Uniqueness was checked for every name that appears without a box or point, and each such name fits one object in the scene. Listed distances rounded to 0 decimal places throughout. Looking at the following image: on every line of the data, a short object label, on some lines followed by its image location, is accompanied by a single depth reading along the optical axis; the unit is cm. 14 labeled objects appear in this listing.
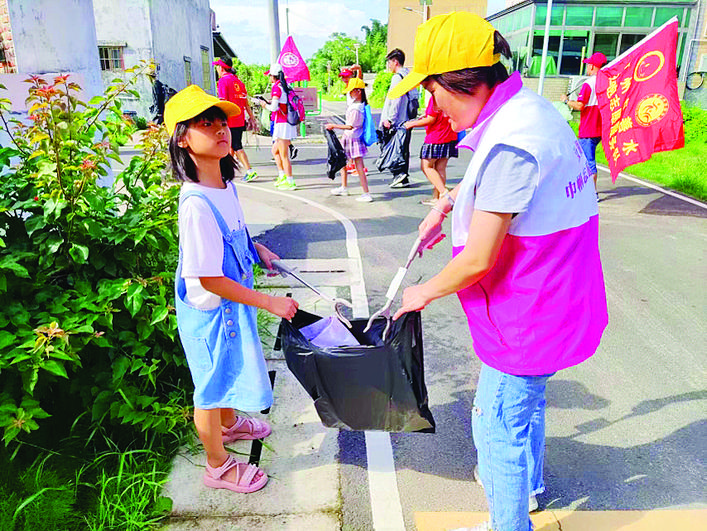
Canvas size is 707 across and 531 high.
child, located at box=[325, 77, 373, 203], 816
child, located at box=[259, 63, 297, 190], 886
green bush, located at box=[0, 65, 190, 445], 249
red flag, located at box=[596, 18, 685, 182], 668
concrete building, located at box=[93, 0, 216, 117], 1967
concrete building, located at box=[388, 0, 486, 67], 5872
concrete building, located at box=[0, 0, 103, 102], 453
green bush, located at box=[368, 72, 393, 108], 3859
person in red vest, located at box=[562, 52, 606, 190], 755
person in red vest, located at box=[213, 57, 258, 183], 920
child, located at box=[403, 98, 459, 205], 728
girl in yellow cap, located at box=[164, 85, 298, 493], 215
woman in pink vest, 170
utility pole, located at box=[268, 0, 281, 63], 1347
